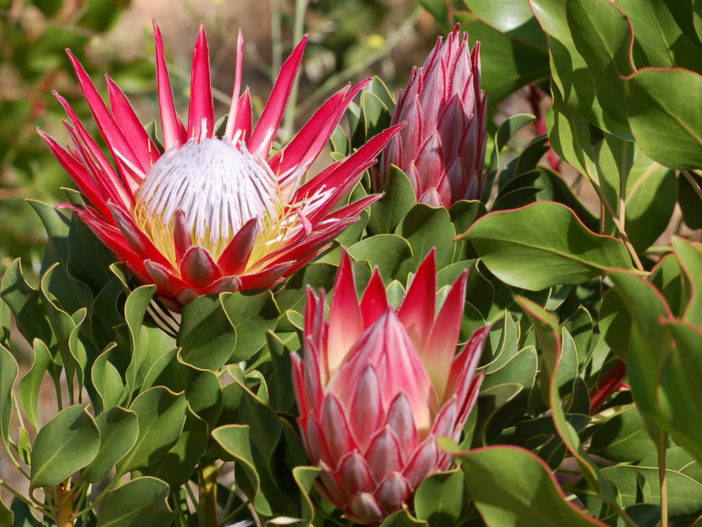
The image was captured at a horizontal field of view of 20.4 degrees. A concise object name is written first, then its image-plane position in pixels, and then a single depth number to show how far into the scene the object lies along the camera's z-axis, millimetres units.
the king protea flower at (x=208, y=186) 1038
